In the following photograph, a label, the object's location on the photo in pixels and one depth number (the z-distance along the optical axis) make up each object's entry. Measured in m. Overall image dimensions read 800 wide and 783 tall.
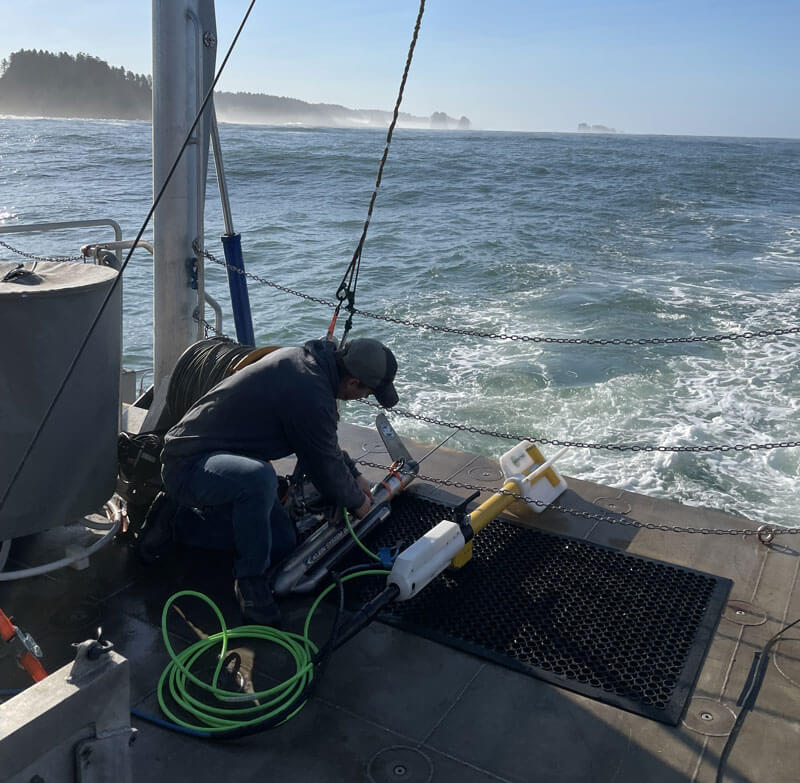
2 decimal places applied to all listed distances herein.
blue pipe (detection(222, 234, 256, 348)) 5.32
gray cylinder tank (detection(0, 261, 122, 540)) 3.39
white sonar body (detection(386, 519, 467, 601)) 3.70
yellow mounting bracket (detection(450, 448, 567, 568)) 4.49
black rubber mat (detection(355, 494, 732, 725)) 3.44
